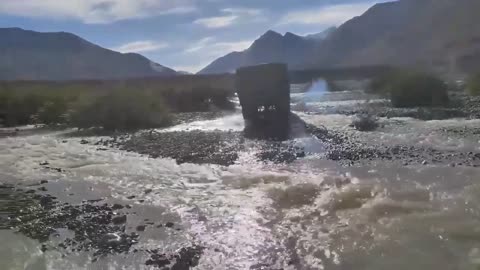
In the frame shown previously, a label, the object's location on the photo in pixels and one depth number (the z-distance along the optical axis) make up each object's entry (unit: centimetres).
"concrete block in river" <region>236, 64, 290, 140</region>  2991
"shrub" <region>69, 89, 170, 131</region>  3416
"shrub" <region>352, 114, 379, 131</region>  2635
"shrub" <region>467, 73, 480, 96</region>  3884
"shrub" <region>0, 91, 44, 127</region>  4142
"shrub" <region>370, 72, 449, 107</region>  3603
